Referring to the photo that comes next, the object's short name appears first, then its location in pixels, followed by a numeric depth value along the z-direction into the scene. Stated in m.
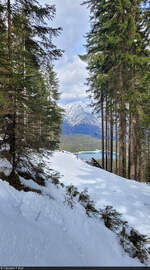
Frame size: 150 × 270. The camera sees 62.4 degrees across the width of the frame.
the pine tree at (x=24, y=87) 3.09
